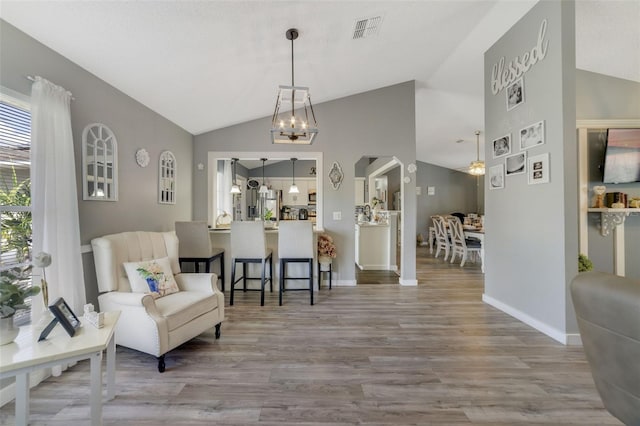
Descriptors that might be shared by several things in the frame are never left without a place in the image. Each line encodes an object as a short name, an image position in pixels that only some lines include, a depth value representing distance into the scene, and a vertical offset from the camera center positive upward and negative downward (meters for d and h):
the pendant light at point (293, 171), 8.19 +1.30
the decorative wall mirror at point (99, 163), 2.43 +0.48
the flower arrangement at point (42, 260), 1.56 -0.26
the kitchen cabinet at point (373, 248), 5.59 -0.71
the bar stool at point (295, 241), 3.67 -0.37
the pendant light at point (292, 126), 2.64 +0.91
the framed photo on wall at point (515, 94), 2.97 +1.33
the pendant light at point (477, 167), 6.41 +1.09
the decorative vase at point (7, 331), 1.42 -0.61
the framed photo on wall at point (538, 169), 2.64 +0.44
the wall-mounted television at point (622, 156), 3.30 +0.68
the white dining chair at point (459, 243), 6.03 -0.67
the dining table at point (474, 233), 5.95 -0.44
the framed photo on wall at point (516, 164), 2.95 +0.55
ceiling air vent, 2.75 +1.94
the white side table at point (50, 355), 1.30 -0.69
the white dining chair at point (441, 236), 6.72 -0.59
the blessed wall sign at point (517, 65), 2.68 +1.63
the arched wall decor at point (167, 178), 3.68 +0.50
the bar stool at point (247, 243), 3.57 -0.38
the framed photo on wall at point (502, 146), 3.19 +0.81
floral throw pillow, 2.40 -0.57
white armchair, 2.08 -0.75
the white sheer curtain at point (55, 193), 1.90 +0.16
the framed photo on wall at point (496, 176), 3.32 +0.46
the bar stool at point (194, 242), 3.62 -0.37
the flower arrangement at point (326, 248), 4.22 -0.53
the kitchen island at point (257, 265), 4.19 -0.78
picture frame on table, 1.50 -0.58
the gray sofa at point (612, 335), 0.91 -0.44
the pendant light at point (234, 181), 5.84 +0.84
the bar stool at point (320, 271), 4.25 -0.91
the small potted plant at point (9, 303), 1.42 -0.47
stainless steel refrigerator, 8.57 +0.37
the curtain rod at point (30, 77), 1.90 +0.96
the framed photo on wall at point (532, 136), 2.70 +0.79
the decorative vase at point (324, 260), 4.20 -0.71
